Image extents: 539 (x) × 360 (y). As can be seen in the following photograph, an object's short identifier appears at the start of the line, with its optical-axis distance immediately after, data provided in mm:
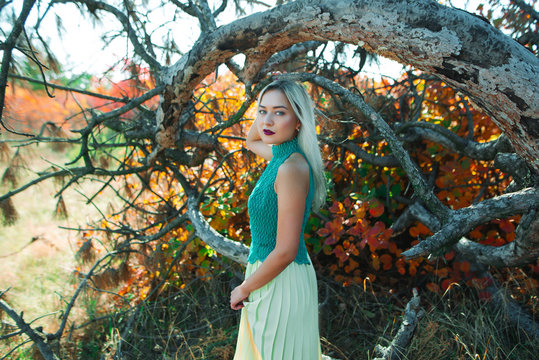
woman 1510
